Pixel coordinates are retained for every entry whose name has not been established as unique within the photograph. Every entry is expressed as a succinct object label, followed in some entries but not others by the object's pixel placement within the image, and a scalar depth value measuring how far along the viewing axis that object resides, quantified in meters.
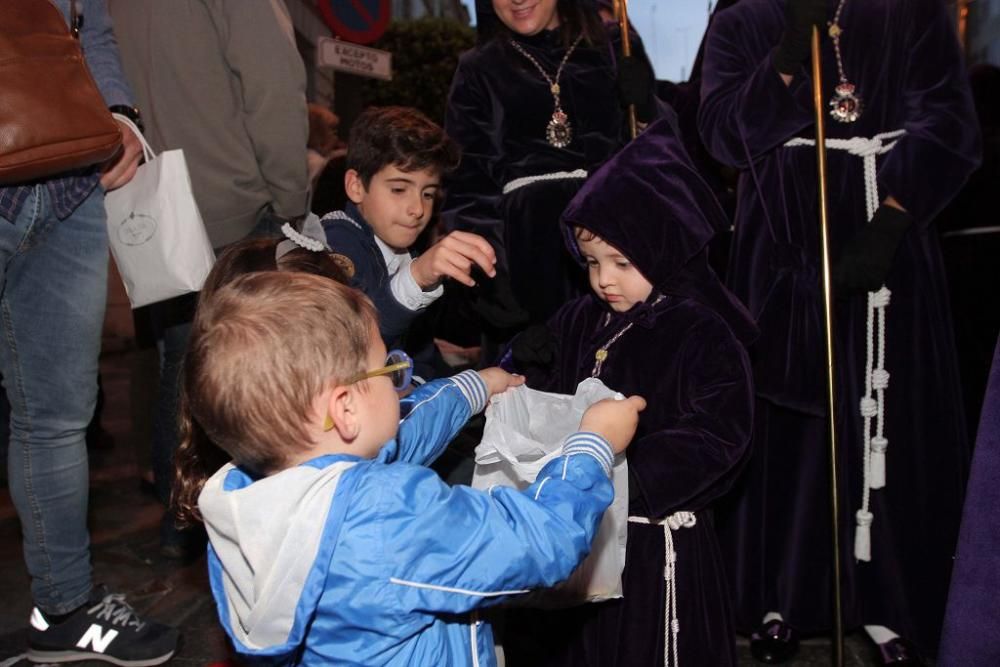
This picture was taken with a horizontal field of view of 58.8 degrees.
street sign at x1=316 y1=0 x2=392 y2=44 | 6.95
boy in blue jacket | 1.38
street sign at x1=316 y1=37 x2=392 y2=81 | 6.60
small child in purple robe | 2.04
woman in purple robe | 2.93
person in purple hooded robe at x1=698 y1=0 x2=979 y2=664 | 2.46
